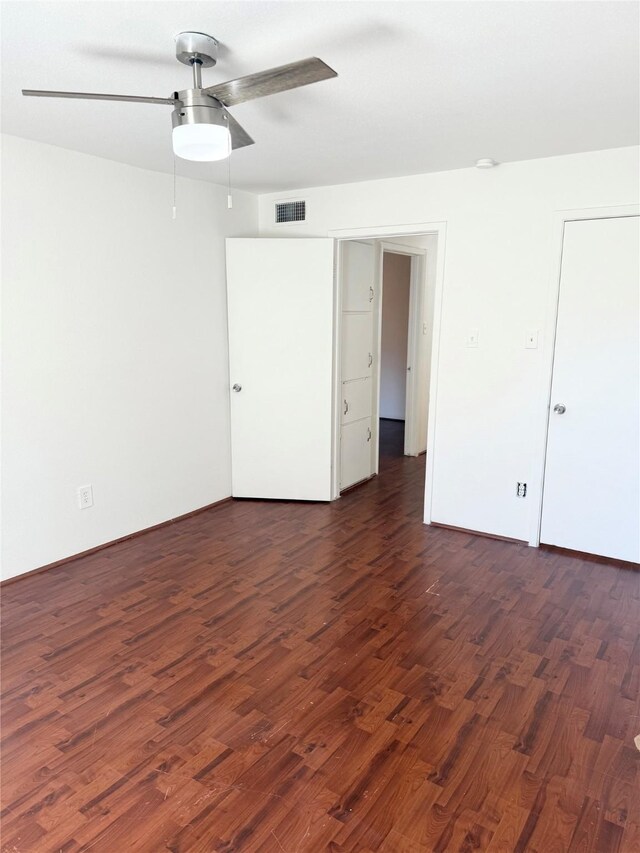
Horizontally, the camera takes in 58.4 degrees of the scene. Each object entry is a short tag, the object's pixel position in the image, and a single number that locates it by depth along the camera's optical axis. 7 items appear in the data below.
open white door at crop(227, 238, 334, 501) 4.38
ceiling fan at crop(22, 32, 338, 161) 1.84
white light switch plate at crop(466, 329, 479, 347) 3.85
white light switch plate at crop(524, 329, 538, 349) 3.63
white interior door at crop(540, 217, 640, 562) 3.35
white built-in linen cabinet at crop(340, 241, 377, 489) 4.68
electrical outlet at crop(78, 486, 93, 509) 3.57
